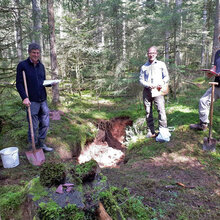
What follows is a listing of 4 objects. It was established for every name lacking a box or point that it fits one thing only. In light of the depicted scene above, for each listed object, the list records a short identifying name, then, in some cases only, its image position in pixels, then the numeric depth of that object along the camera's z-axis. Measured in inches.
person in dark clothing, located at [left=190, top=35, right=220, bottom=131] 184.4
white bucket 152.6
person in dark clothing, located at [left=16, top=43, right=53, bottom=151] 155.2
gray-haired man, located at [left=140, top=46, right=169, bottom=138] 192.8
